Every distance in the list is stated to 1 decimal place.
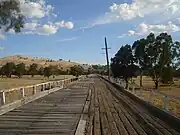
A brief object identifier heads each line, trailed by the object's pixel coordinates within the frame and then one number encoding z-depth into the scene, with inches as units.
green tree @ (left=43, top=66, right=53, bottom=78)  3012.0
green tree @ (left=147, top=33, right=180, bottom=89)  1447.9
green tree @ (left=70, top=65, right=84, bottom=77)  2963.9
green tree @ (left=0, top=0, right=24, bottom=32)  500.5
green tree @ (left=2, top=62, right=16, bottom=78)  3225.8
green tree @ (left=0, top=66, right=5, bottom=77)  3290.4
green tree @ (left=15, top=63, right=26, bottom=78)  3107.3
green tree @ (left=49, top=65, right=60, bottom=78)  3172.8
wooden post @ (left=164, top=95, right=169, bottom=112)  275.0
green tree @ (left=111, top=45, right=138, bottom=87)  1612.9
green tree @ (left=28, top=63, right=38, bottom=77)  3514.0
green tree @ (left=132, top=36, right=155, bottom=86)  1480.0
